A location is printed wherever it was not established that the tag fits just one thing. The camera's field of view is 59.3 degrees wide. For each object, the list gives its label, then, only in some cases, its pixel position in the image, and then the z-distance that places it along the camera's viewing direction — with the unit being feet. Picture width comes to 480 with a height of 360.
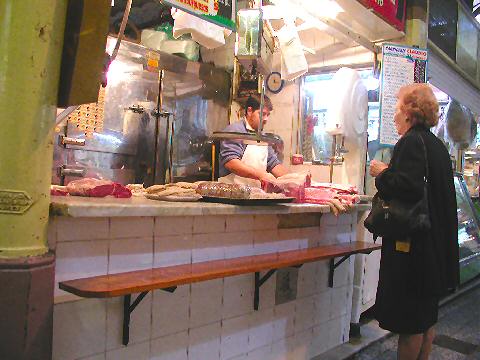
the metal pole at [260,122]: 9.03
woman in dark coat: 9.80
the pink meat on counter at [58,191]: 8.00
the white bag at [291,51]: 13.57
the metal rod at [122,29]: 7.31
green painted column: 5.78
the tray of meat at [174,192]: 8.77
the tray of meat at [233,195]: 9.05
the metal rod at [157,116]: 16.47
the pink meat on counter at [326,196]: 12.02
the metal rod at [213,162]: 18.39
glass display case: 23.32
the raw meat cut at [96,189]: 7.91
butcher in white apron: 14.87
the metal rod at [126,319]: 7.79
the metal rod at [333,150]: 14.86
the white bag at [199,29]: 10.20
